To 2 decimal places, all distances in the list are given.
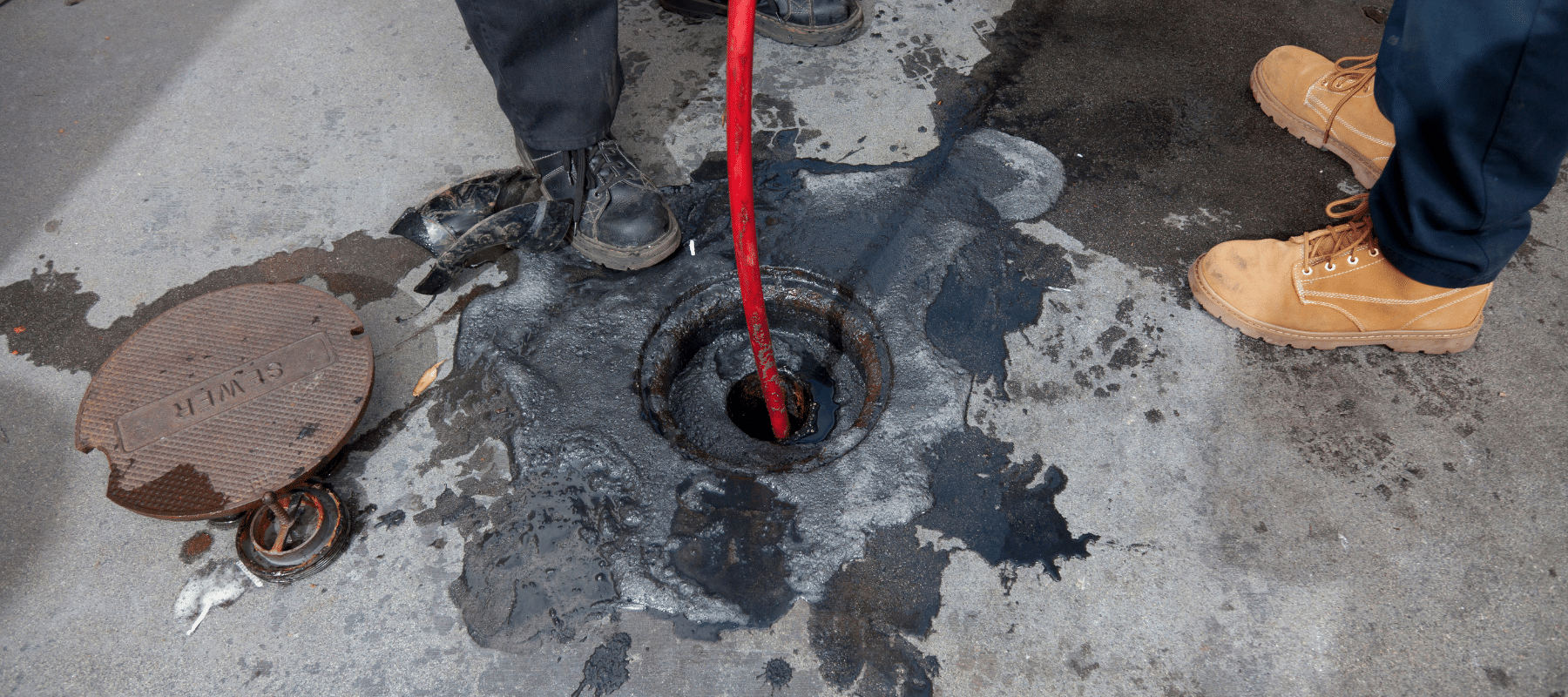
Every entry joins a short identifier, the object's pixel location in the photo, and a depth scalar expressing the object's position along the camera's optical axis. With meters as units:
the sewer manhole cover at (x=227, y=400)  1.58
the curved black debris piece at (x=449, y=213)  2.01
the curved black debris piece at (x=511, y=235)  1.91
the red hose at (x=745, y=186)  1.21
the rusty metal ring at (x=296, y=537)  1.51
